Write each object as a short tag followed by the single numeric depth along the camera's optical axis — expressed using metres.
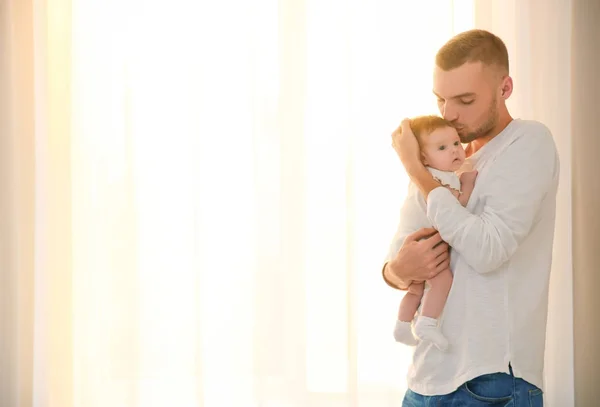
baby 3.48
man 3.41
